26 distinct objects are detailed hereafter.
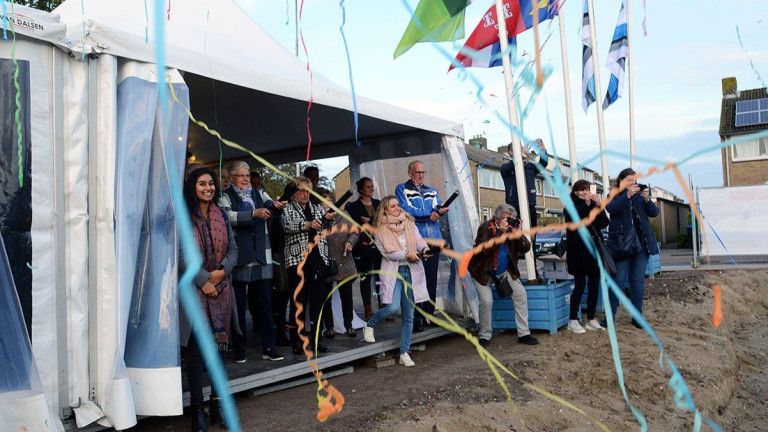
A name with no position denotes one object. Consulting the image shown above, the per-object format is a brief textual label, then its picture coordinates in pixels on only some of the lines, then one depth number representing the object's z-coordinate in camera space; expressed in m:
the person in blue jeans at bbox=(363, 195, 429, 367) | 5.55
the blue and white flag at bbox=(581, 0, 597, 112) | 9.27
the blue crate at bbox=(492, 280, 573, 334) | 6.75
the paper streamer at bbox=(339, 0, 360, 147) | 2.62
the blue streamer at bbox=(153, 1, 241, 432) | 3.71
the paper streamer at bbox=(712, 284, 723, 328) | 1.82
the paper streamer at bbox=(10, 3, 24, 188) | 3.31
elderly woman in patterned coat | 5.31
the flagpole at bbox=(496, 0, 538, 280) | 6.62
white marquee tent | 3.32
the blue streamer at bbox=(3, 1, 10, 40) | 3.20
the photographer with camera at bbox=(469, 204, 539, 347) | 6.25
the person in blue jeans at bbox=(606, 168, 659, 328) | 6.61
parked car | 16.16
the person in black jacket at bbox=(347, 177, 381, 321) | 6.74
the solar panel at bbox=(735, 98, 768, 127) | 21.56
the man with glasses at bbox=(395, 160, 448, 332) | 6.42
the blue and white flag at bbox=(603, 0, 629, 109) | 9.73
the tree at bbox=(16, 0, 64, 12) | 15.30
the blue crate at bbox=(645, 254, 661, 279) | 11.77
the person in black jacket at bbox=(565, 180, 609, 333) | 6.38
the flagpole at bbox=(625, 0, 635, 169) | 9.49
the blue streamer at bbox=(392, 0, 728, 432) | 1.73
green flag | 6.84
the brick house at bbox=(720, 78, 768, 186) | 24.27
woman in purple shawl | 3.82
